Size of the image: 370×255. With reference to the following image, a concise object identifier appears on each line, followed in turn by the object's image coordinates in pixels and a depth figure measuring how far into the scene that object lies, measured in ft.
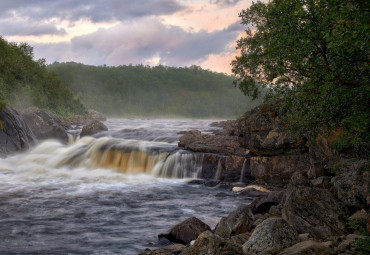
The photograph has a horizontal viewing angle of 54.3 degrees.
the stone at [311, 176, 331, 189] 56.29
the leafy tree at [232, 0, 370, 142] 37.70
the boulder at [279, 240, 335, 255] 29.73
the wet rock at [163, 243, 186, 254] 39.50
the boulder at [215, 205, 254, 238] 43.28
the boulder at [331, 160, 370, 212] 45.60
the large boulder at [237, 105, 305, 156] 79.46
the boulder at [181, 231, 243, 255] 29.25
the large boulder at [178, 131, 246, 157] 89.25
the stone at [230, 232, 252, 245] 39.37
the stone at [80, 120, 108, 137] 136.46
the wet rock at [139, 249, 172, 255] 36.70
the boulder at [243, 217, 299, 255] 33.70
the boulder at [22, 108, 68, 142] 130.72
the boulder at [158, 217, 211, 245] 43.73
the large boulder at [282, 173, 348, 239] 41.38
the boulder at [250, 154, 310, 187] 77.92
